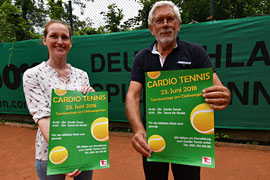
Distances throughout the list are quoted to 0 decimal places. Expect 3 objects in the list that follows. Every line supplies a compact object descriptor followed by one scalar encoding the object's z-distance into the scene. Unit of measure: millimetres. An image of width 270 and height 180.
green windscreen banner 3238
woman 1123
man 1254
